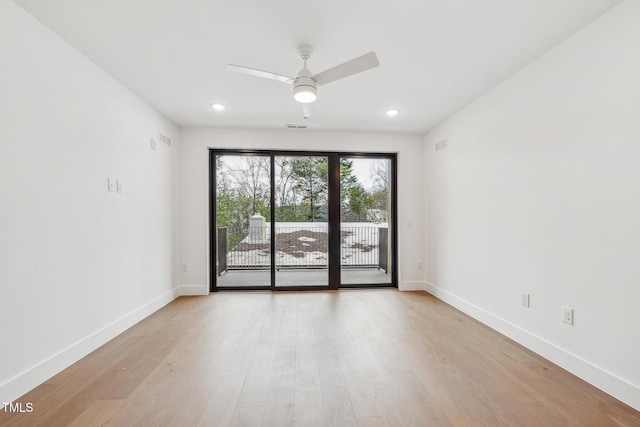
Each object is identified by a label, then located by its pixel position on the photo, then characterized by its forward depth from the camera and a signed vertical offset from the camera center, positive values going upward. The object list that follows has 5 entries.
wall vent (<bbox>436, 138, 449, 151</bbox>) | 3.91 +0.91
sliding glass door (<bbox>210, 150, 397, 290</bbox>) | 4.47 -0.11
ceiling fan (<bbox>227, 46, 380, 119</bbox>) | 2.06 +1.02
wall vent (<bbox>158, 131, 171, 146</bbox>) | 3.68 +0.95
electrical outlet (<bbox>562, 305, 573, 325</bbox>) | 2.16 -0.79
